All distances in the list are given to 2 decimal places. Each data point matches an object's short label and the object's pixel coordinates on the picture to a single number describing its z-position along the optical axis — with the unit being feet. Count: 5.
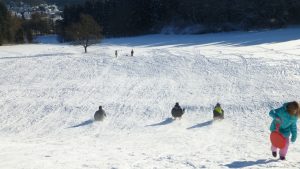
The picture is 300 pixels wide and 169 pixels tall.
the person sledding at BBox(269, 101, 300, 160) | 28.45
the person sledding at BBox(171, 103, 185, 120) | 64.95
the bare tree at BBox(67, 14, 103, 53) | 183.42
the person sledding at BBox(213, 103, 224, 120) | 63.77
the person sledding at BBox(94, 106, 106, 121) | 65.55
